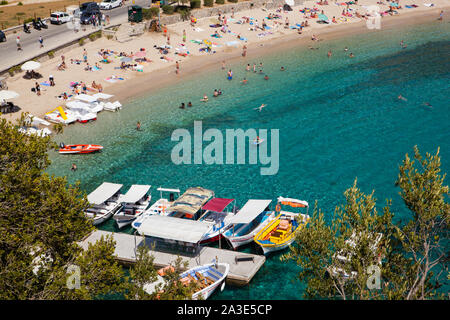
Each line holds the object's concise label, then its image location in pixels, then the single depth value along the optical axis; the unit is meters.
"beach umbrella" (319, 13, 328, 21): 98.91
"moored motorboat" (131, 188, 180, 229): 40.50
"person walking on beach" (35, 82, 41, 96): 63.56
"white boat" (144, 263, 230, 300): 32.66
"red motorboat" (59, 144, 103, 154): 52.22
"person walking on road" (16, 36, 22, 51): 72.97
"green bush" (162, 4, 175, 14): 89.81
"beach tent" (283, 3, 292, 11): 103.06
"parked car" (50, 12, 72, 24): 85.62
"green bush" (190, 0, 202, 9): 93.81
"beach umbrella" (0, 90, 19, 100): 57.28
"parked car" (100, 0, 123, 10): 92.19
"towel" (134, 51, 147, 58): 76.78
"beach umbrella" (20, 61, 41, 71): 65.75
